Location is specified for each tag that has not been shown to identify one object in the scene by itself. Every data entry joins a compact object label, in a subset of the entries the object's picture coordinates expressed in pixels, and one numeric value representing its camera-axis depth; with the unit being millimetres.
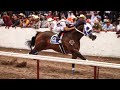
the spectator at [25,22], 17698
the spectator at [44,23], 16797
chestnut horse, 11945
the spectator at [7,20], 18370
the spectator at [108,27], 15422
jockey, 12184
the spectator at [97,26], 15350
